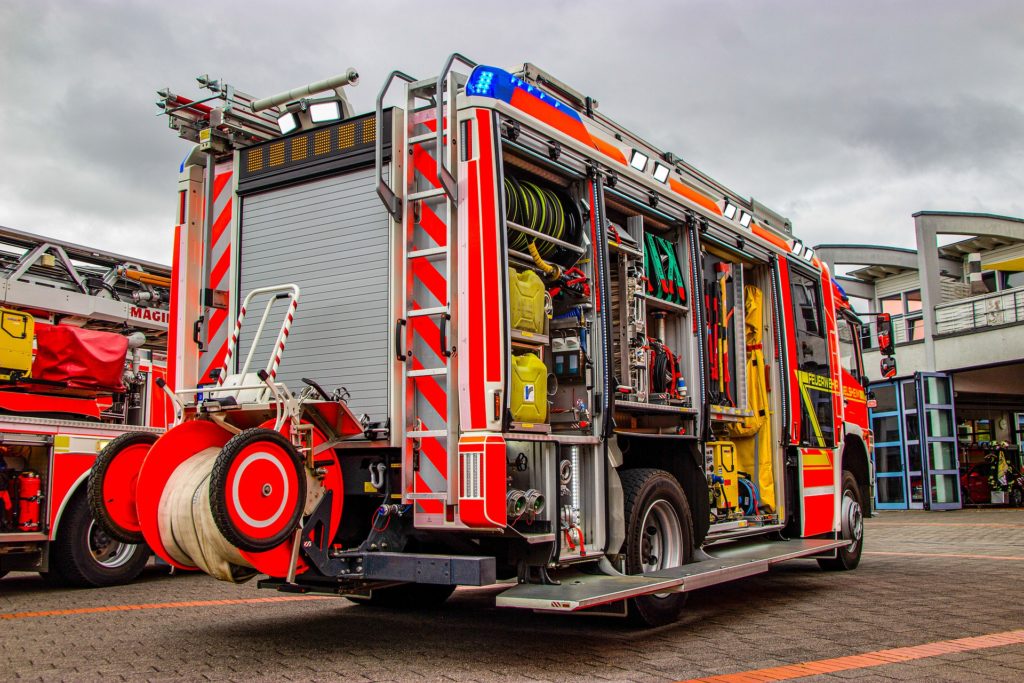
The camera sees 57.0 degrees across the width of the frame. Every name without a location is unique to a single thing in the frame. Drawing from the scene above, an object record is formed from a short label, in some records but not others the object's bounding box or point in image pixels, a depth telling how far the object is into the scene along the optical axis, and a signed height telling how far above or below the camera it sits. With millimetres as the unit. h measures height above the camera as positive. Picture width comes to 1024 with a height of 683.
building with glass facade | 21172 +2036
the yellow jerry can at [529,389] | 5367 +453
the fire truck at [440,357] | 5129 +724
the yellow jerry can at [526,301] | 5543 +989
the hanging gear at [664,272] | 7363 +1522
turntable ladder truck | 9047 +528
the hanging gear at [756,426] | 8742 +352
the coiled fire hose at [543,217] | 5836 +1591
